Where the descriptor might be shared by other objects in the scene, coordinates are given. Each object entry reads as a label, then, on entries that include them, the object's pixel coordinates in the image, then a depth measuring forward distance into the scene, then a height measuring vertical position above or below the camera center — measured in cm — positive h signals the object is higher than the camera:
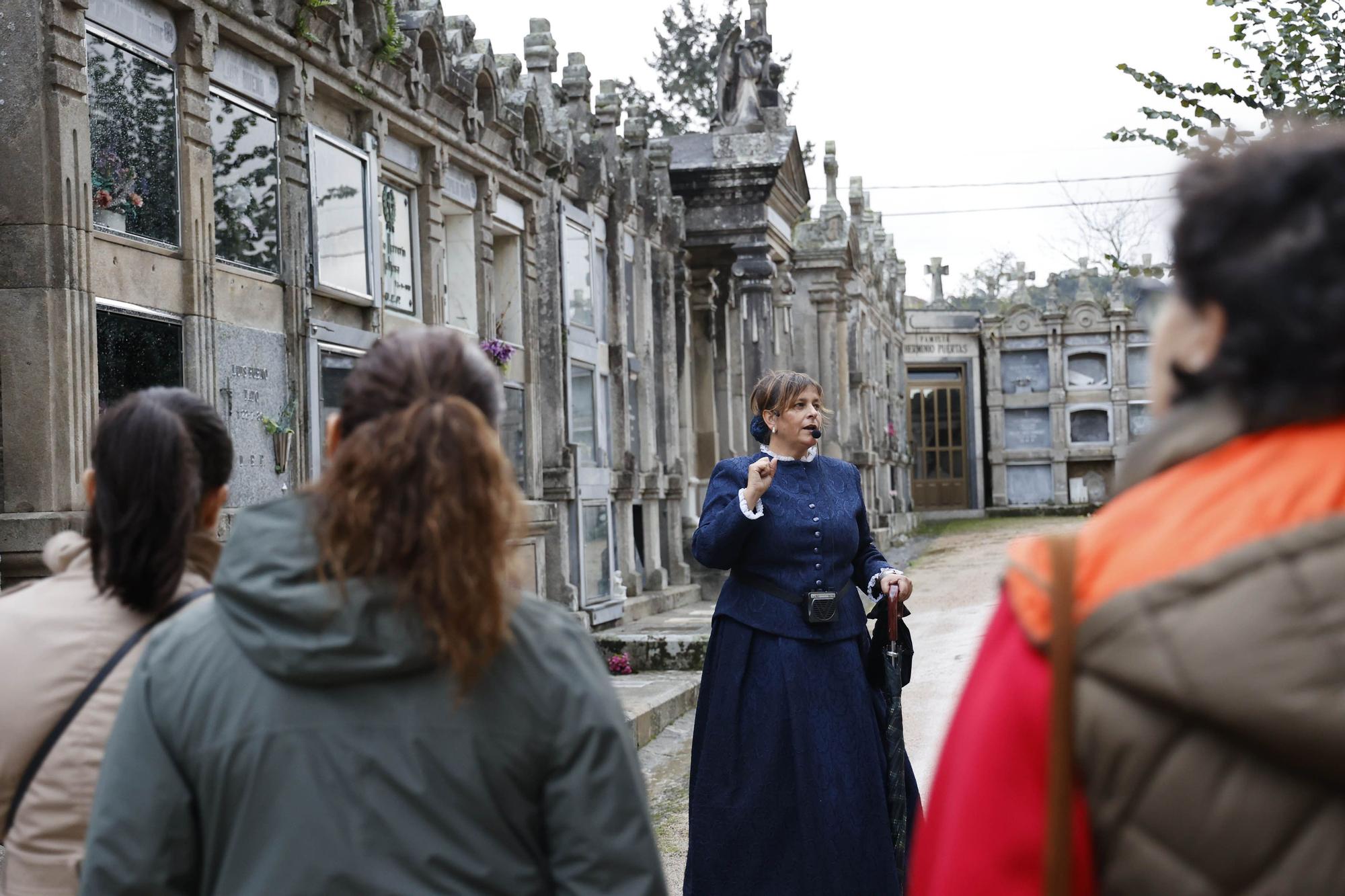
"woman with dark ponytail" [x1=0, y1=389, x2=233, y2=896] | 236 -27
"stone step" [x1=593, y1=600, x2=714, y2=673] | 1126 -155
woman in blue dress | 482 -88
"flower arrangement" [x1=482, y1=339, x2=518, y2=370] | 1095 +73
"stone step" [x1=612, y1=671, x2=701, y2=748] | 889 -167
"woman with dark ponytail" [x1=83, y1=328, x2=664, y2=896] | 189 -34
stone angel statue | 1686 +428
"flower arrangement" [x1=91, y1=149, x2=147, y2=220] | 649 +122
